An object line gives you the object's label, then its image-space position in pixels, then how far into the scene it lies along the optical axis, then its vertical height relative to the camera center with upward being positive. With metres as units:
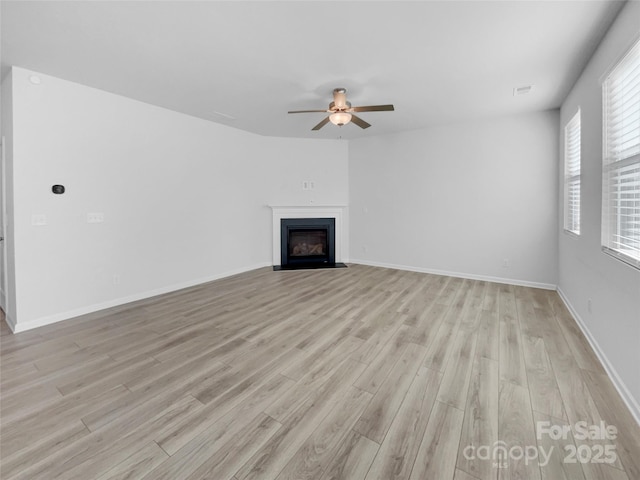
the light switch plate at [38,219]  2.93 +0.10
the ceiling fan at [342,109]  3.19 +1.43
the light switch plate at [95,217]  3.34 +0.14
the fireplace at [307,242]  5.85 -0.32
